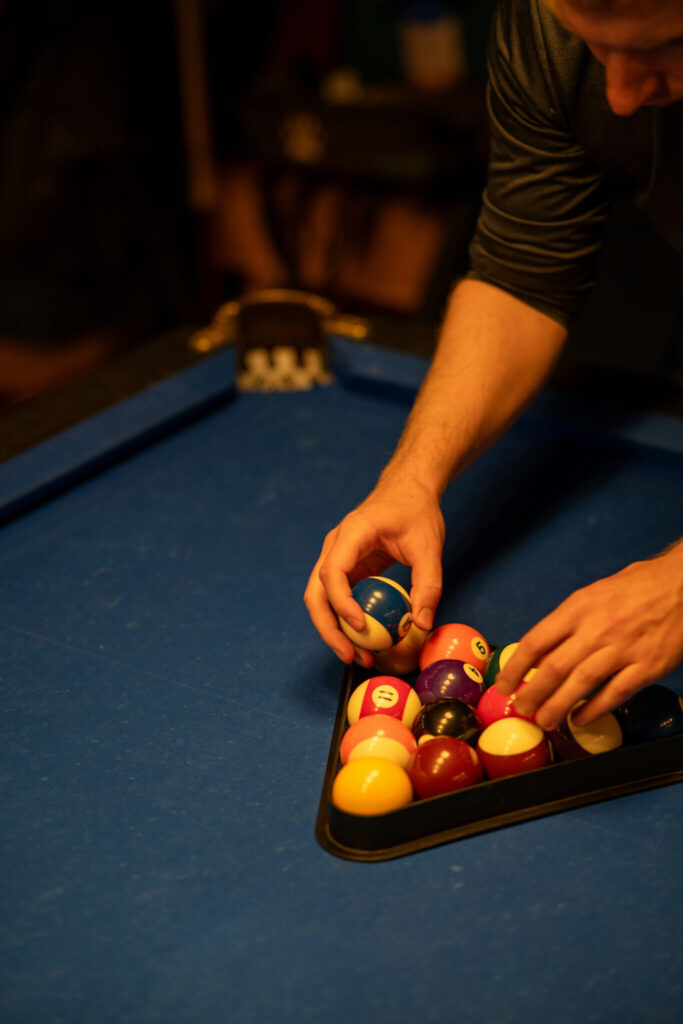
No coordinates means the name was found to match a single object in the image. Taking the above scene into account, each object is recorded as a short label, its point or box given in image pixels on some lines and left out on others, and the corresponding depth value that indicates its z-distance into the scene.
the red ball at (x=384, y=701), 1.20
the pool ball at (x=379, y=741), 1.12
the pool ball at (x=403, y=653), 1.32
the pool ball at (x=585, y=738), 1.13
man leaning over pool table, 1.09
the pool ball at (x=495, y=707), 1.18
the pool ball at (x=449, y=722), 1.16
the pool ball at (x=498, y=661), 1.23
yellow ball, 1.04
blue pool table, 0.90
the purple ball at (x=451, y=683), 1.22
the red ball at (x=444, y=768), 1.09
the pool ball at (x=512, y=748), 1.11
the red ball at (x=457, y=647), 1.28
